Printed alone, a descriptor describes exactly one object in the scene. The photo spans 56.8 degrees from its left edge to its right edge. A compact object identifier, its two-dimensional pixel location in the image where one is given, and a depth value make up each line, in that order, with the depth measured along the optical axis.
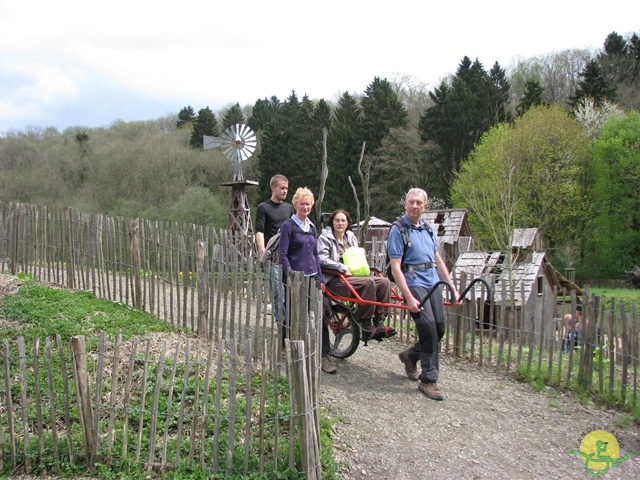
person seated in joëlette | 5.78
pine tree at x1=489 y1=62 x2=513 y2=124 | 42.28
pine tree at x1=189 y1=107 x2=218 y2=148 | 50.32
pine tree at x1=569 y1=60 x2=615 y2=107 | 42.62
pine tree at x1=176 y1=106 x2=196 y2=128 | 60.40
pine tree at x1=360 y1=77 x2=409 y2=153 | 44.62
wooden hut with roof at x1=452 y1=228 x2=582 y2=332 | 21.72
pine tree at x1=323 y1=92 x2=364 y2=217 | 41.34
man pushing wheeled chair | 5.36
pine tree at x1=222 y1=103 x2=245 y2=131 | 55.50
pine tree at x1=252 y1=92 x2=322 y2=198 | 45.25
